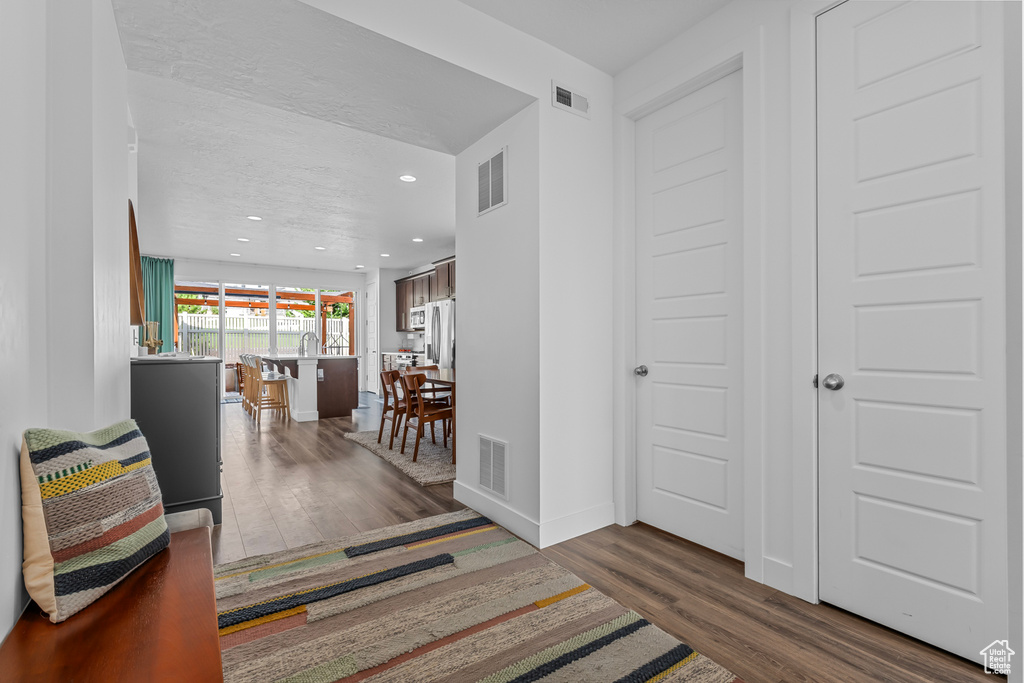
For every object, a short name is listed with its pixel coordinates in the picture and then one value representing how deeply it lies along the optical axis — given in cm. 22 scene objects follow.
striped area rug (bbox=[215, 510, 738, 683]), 159
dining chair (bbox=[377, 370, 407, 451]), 480
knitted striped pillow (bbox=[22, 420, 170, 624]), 100
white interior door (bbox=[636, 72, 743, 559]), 240
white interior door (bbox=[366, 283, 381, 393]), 986
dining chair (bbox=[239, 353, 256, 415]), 683
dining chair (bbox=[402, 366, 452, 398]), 498
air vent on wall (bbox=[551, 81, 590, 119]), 267
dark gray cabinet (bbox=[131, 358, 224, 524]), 262
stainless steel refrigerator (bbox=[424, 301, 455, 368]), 762
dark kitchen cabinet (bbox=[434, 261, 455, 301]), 779
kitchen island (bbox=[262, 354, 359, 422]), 646
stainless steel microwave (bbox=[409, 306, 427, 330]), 856
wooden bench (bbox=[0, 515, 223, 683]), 84
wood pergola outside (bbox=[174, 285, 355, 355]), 920
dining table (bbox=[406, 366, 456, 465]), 448
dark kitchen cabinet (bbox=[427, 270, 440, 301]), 833
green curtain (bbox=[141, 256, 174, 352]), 810
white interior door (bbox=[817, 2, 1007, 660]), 161
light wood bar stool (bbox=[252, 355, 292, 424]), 621
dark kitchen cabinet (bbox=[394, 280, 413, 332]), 937
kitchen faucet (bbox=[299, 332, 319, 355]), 712
